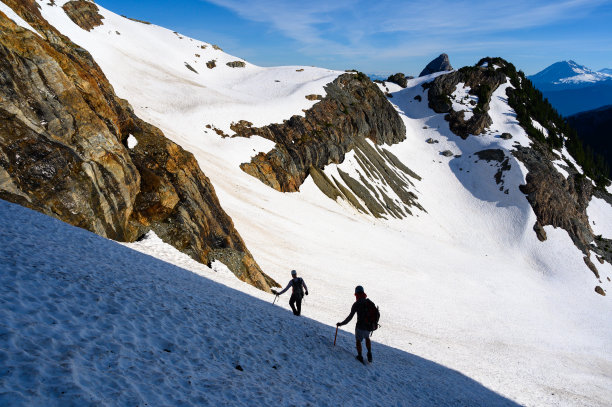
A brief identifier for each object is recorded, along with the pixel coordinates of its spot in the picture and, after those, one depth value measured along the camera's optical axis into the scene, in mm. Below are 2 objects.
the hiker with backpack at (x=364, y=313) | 12055
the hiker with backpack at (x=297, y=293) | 15638
